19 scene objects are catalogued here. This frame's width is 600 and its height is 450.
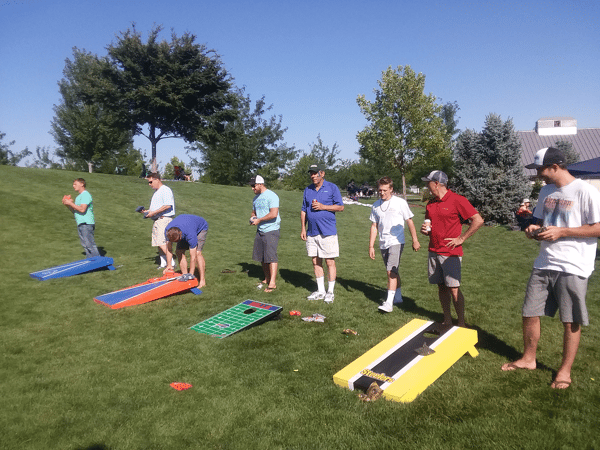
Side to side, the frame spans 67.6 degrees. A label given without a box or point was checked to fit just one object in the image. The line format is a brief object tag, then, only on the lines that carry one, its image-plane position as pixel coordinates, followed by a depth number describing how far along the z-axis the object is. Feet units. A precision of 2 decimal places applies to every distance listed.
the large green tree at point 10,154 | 162.55
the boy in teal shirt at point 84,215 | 32.01
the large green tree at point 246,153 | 132.69
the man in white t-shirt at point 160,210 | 29.48
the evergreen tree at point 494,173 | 67.15
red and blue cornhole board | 23.53
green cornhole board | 19.56
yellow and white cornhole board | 13.65
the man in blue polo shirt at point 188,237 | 24.63
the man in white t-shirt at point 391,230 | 22.17
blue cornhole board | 29.78
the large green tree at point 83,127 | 119.14
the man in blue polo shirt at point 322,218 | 23.43
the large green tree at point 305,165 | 155.22
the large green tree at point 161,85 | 103.09
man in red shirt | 17.54
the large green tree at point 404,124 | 109.70
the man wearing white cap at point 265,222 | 25.36
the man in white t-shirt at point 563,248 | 13.00
